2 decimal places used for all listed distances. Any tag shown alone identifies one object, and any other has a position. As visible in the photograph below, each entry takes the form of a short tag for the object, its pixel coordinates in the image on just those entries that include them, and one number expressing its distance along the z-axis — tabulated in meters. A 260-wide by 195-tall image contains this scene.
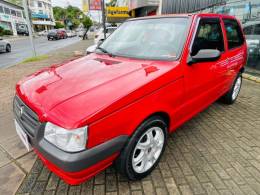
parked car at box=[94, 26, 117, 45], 13.80
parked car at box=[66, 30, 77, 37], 40.78
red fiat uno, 1.66
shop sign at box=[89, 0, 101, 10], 15.24
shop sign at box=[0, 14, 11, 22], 45.69
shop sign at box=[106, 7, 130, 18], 34.84
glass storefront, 6.55
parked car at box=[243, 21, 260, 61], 6.47
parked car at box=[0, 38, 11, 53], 13.70
